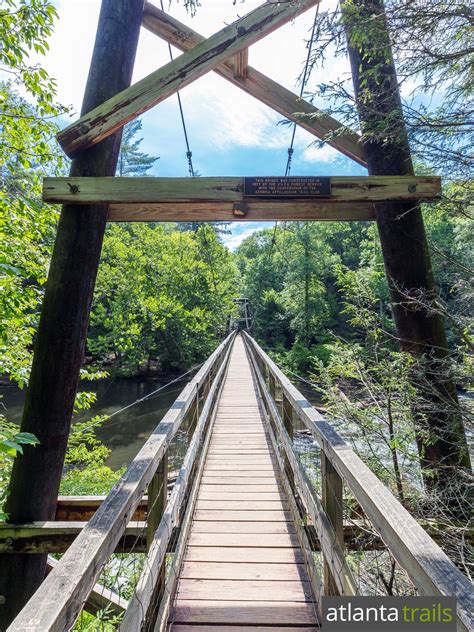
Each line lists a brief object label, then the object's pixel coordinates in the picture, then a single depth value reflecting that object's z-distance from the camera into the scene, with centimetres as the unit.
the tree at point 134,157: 3761
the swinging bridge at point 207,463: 108
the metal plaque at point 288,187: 260
